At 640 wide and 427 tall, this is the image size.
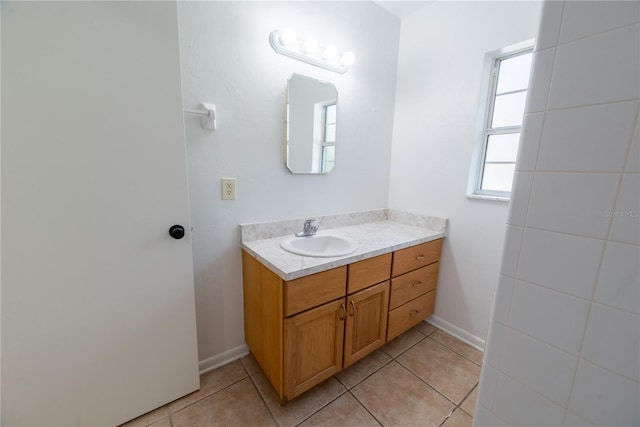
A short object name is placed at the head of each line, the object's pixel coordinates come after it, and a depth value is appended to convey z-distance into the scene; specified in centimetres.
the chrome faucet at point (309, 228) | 167
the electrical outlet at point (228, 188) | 143
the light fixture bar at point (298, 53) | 145
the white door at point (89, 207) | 90
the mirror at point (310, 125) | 158
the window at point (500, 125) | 159
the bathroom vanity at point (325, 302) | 121
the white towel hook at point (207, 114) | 128
